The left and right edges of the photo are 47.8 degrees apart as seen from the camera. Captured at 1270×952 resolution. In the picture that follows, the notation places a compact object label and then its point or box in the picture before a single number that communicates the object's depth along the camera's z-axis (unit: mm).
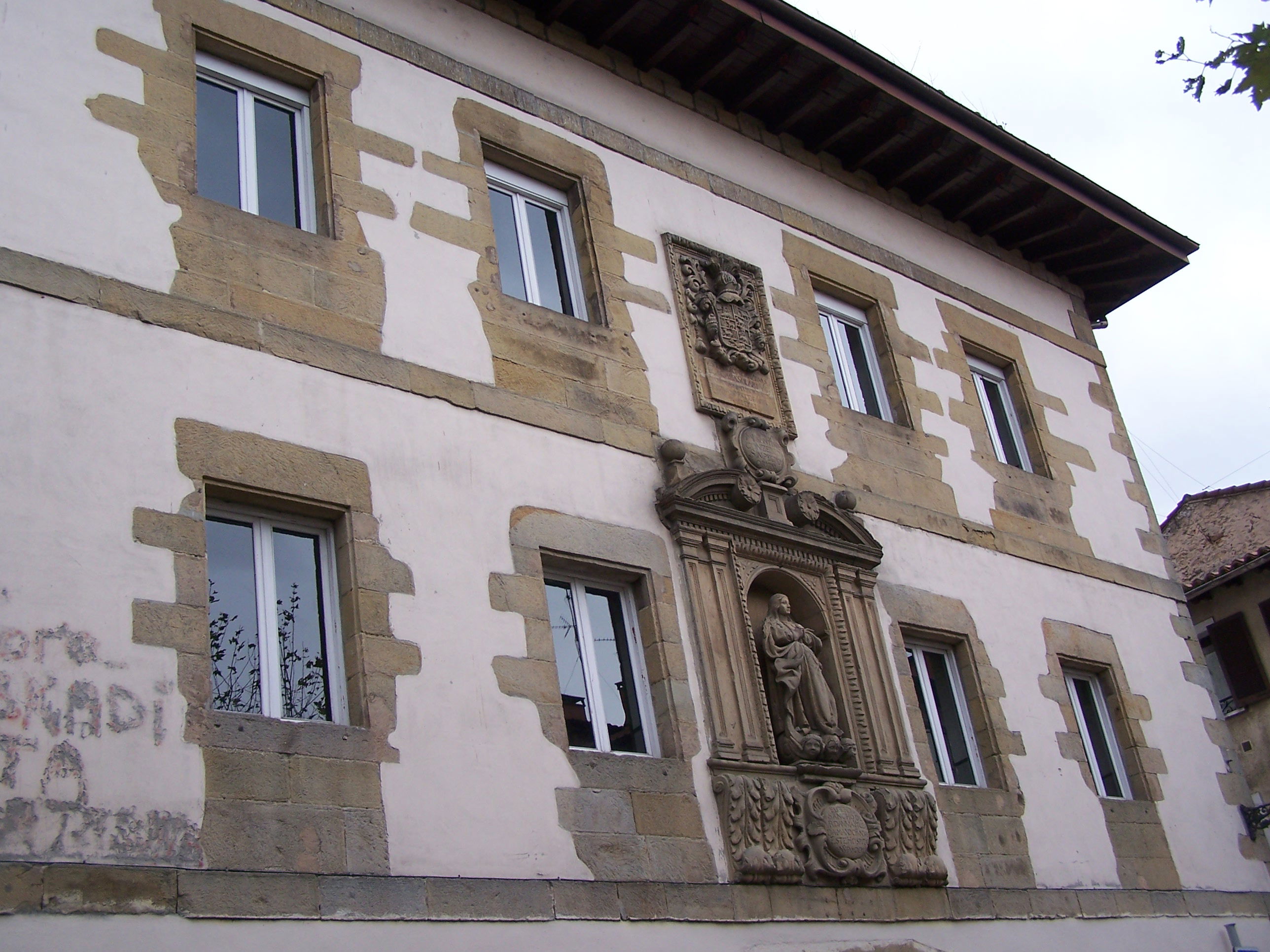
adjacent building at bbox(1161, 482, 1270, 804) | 19359
